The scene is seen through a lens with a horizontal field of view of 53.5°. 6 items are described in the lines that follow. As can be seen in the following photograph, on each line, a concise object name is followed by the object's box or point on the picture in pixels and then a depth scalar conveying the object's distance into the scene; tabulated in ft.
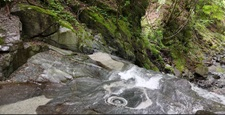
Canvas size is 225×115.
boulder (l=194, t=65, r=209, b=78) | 37.63
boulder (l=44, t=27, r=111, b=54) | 22.63
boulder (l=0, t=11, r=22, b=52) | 16.83
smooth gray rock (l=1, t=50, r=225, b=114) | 13.29
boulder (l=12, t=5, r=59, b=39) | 20.41
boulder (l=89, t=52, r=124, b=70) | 21.62
